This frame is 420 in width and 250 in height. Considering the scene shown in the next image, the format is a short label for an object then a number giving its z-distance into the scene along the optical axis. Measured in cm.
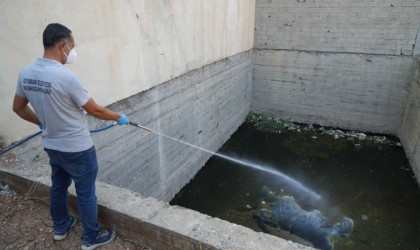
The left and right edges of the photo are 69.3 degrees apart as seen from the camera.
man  194
